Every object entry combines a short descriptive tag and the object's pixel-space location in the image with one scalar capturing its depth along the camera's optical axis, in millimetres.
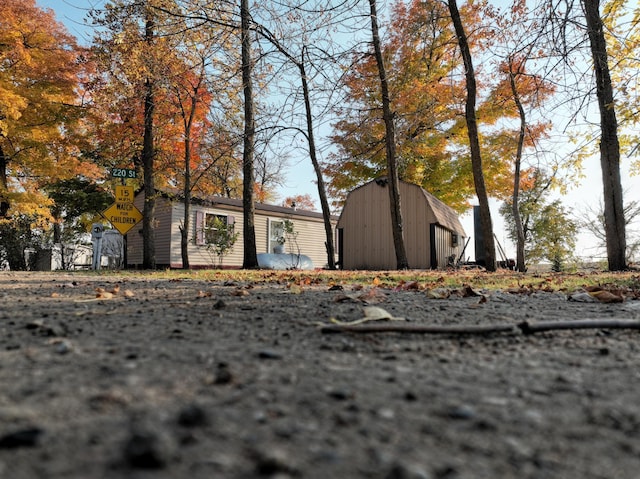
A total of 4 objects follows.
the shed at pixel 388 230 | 15211
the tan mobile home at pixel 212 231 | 18062
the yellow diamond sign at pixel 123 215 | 12172
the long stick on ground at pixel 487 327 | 2109
